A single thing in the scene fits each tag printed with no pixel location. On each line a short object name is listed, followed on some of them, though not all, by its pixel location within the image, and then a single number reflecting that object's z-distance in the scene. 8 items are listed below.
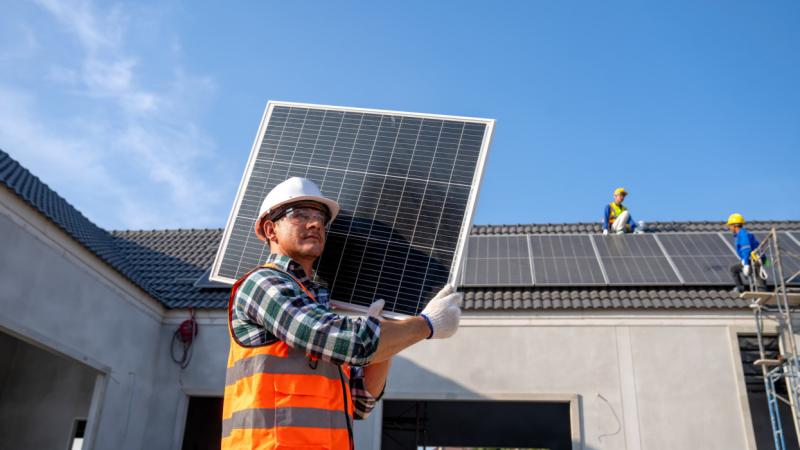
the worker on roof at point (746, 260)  10.76
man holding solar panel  2.83
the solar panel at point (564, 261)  11.52
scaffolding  9.69
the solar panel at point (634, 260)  11.36
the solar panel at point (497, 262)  11.71
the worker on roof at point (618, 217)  13.83
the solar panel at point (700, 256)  11.36
